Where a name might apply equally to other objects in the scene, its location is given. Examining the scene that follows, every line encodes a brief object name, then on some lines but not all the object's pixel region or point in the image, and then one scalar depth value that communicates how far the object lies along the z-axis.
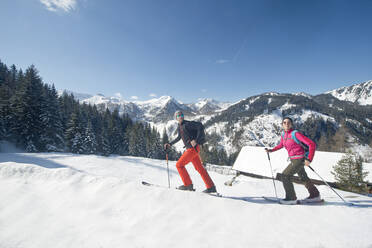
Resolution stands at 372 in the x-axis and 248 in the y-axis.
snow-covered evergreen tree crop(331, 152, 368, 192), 18.02
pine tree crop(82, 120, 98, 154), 30.45
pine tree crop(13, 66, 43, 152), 22.89
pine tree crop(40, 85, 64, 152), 24.62
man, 4.64
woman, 4.16
